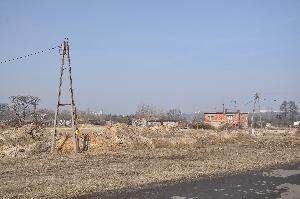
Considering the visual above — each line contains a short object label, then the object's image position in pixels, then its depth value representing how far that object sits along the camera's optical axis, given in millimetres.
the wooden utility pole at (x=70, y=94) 22078
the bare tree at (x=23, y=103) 90188
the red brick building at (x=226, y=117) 96375
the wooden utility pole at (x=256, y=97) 83688
